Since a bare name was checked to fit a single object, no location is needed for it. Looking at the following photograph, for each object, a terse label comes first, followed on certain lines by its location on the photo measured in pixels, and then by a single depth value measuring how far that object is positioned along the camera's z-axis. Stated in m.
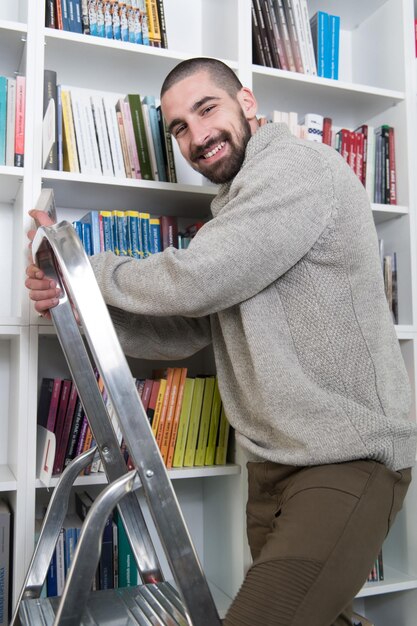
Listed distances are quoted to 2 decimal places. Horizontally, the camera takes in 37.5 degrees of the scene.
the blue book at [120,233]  1.54
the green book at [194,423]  1.55
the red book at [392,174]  1.88
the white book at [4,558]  1.37
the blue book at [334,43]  1.91
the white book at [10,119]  1.48
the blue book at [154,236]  1.58
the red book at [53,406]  1.42
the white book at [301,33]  1.82
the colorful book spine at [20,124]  1.43
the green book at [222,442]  1.58
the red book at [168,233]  1.60
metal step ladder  0.70
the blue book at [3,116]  1.49
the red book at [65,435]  1.42
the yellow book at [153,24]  1.65
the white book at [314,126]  1.85
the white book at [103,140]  1.57
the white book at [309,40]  1.84
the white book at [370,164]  1.87
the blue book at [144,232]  1.56
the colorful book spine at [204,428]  1.56
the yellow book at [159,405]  1.51
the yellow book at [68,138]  1.53
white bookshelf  1.42
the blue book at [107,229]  1.53
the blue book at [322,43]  1.89
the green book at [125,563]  1.49
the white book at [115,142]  1.58
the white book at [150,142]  1.61
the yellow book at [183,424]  1.54
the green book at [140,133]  1.60
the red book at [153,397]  1.51
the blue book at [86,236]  1.51
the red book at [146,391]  1.50
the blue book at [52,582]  1.43
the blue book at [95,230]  1.52
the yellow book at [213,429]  1.57
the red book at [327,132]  1.88
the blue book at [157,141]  1.62
